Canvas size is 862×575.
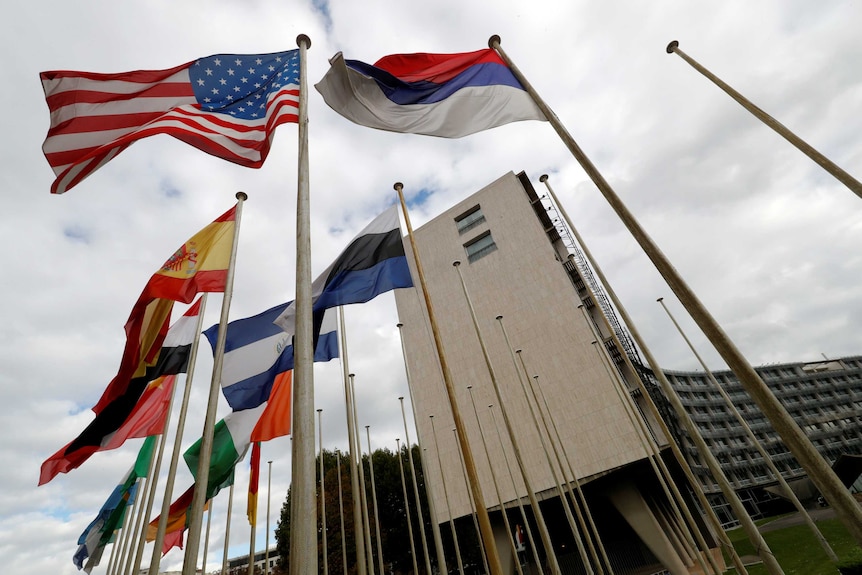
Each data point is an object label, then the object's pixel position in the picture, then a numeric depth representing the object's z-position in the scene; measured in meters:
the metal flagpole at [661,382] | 9.62
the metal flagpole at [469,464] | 6.19
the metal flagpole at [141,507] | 14.06
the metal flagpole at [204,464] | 7.85
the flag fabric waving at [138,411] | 10.87
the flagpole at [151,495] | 12.16
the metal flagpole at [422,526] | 13.75
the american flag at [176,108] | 7.06
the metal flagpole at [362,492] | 15.80
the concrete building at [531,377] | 28.59
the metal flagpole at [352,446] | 11.40
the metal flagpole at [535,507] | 11.23
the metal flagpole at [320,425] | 20.50
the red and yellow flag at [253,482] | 14.59
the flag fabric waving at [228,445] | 12.41
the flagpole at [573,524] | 15.02
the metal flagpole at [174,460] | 9.65
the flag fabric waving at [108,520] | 17.61
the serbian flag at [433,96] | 8.07
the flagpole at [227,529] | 18.95
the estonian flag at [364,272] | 10.50
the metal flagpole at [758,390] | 3.58
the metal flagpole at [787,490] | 18.78
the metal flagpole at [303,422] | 3.92
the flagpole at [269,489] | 24.44
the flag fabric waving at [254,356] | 11.34
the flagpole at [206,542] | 20.60
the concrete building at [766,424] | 73.38
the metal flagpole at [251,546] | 16.83
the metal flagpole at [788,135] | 6.76
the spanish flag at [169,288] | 10.08
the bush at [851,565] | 9.48
